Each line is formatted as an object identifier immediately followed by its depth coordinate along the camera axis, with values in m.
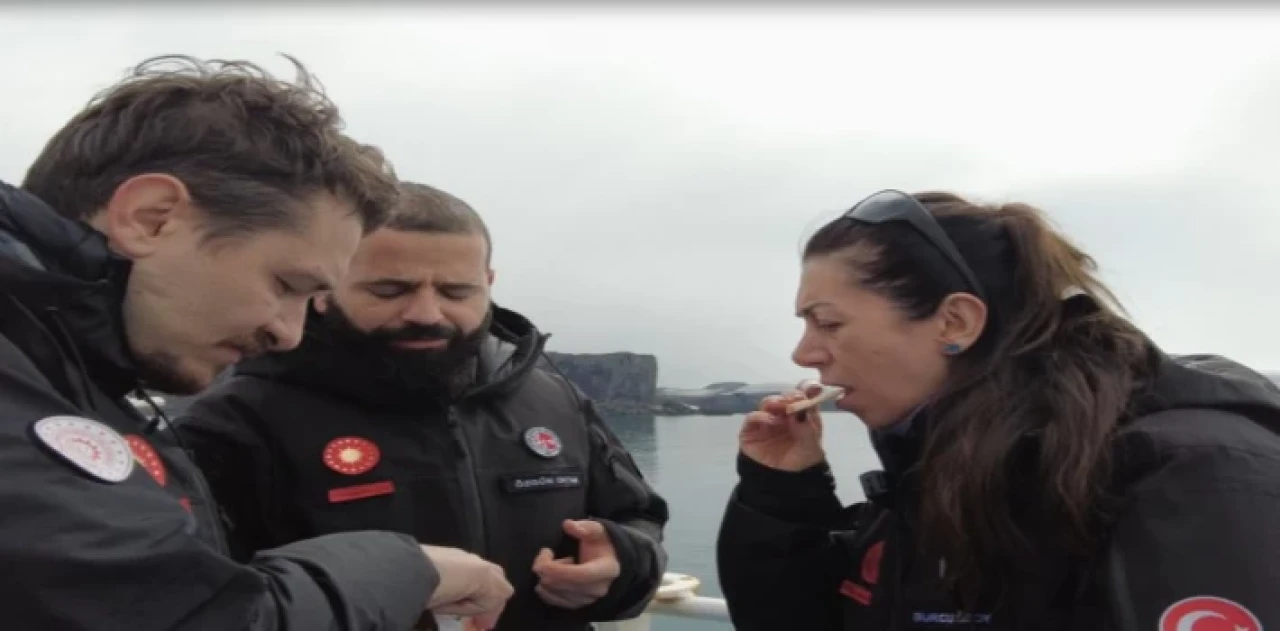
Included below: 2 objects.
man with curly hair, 0.99
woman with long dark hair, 1.38
